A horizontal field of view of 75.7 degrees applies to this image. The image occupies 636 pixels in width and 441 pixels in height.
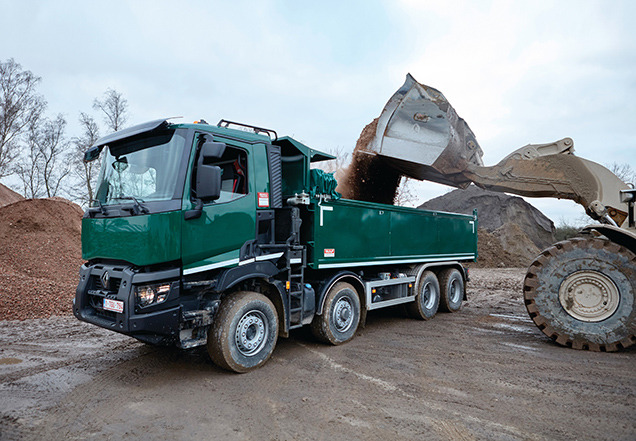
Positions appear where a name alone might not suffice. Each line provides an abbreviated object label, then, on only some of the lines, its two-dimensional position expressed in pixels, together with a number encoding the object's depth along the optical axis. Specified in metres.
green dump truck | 4.43
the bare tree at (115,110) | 24.68
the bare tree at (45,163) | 28.03
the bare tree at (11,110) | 24.48
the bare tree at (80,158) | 24.69
